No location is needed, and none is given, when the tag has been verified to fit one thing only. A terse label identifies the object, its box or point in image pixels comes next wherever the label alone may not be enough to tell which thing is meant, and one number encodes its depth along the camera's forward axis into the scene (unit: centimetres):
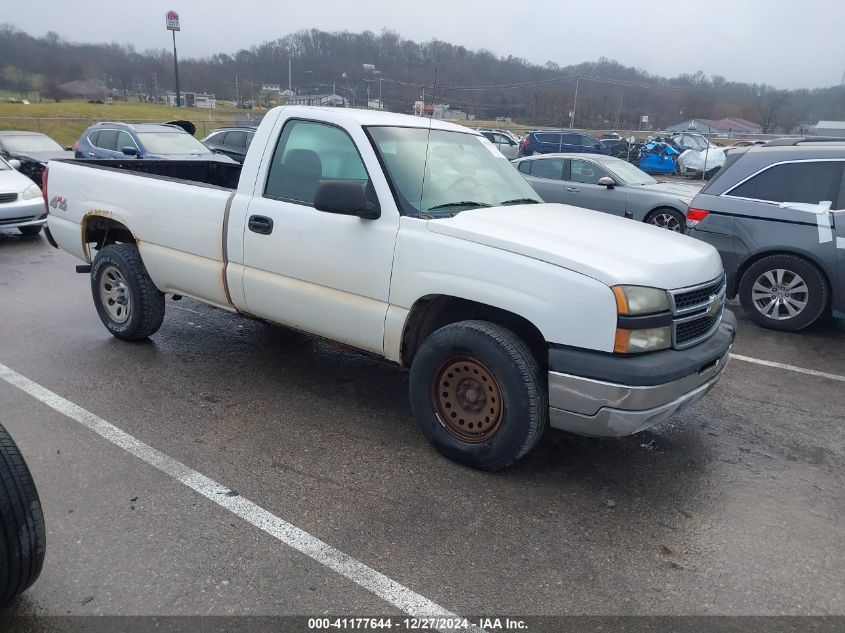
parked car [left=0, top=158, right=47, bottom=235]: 1002
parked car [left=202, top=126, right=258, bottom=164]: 1633
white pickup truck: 330
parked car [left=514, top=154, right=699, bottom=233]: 1120
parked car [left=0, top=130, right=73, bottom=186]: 1453
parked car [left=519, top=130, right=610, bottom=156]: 2475
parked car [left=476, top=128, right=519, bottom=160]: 2461
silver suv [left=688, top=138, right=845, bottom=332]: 645
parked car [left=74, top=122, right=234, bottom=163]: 1331
